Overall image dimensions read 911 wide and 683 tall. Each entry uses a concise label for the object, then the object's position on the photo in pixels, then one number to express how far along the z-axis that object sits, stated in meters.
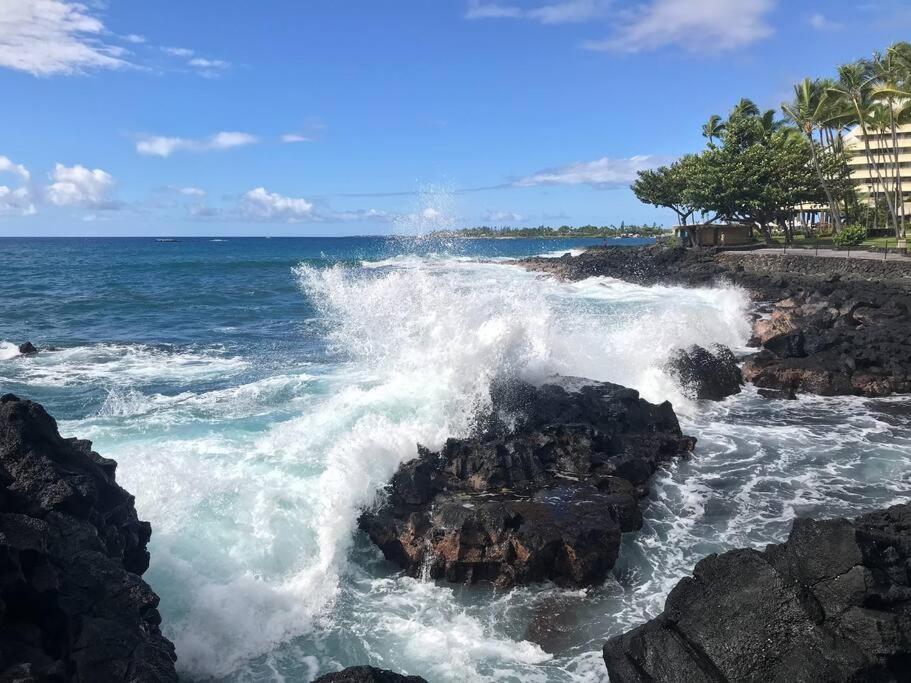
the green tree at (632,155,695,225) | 56.81
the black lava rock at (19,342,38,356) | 22.02
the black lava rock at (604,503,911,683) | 5.44
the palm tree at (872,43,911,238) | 32.66
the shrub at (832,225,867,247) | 39.41
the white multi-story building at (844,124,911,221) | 62.78
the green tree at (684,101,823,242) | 43.91
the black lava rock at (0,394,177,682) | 5.27
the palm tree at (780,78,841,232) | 40.78
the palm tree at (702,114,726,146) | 59.22
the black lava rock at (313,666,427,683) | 5.61
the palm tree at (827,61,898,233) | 37.94
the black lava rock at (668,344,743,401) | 16.55
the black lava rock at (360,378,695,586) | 8.61
